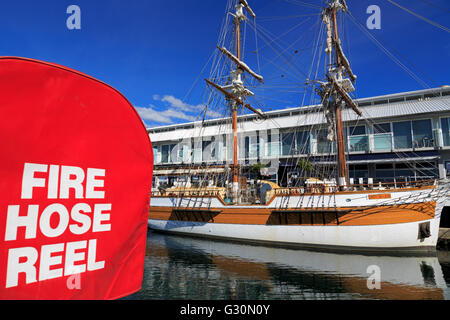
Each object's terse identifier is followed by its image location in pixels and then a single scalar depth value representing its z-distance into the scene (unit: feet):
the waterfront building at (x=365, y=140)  77.97
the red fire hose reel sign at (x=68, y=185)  4.21
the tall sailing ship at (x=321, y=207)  46.75
